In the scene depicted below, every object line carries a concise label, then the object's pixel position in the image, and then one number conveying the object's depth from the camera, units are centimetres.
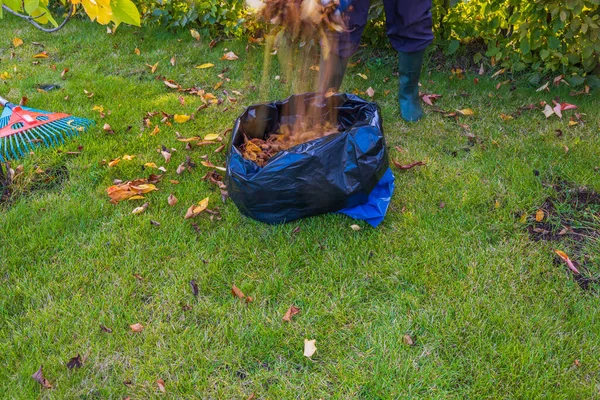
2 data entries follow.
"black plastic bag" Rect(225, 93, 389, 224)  201
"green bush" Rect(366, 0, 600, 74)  305
